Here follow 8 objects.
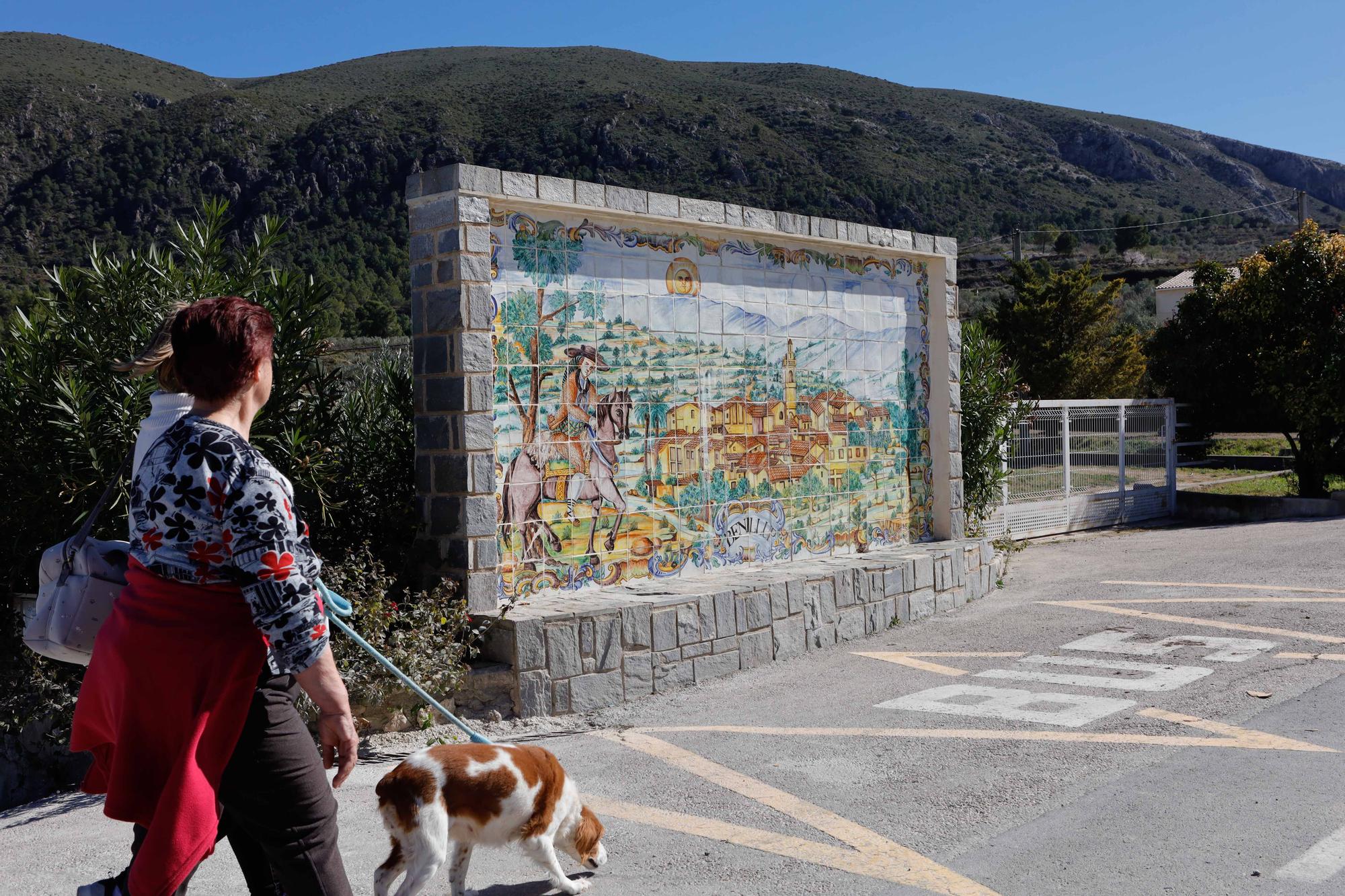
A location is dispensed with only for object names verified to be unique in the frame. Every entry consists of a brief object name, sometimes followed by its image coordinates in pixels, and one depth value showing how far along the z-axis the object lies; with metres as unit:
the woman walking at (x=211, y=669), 2.43
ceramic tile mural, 7.14
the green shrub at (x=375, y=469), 6.63
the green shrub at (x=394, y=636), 5.84
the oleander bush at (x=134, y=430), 5.74
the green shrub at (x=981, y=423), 12.15
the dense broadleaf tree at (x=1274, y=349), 17.75
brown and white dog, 3.42
